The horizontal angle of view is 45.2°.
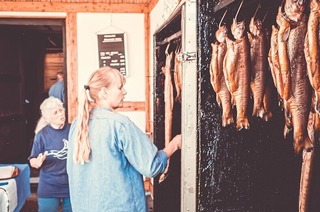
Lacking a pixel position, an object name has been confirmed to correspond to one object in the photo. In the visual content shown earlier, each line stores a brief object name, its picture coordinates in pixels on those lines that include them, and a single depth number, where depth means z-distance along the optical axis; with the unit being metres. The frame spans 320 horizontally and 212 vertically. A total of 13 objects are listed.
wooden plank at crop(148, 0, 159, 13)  5.84
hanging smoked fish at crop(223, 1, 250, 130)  1.94
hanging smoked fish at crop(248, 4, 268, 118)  1.94
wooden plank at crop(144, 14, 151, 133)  6.50
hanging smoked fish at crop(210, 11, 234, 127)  2.04
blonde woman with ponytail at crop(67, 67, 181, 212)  2.46
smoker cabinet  2.10
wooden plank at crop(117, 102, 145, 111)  6.55
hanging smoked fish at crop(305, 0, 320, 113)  1.46
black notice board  6.46
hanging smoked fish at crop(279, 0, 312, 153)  1.60
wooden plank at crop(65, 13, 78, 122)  6.39
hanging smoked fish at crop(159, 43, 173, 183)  3.18
